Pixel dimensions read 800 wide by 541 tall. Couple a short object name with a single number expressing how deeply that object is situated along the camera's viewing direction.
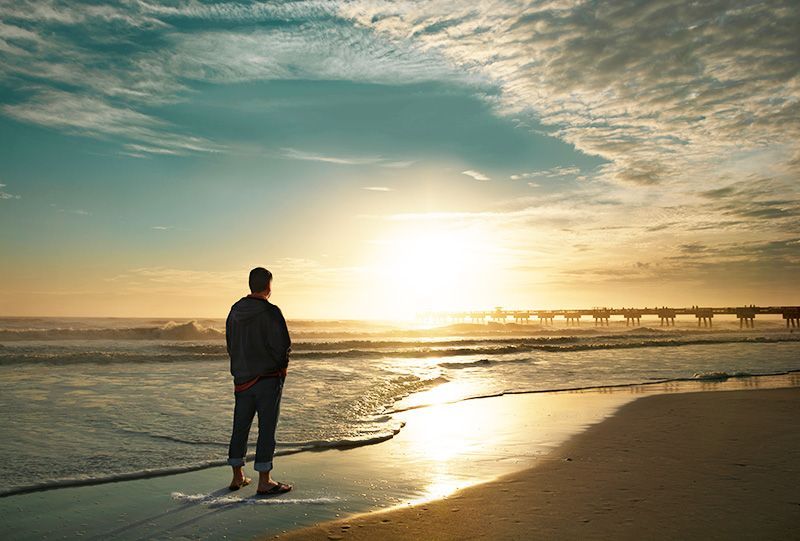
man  5.62
